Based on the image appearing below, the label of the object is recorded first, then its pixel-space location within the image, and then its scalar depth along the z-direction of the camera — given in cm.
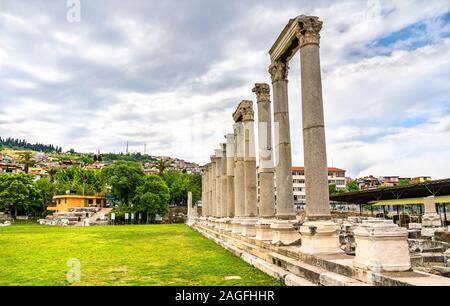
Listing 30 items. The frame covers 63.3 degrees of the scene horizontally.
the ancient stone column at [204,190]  5088
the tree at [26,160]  10762
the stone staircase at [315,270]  711
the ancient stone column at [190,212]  6302
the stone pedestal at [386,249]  761
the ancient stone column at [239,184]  2301
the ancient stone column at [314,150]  1115
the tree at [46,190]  8976
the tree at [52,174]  10742
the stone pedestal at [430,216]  2393
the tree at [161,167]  10031
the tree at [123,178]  7533
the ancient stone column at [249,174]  2055
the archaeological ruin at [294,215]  772
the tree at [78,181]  9702
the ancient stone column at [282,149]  1522
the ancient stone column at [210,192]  4326
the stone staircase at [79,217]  6850
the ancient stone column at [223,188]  3228
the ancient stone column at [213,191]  3875
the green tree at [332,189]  10400
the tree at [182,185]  9669
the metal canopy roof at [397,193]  2938
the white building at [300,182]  10462
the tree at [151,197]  7081
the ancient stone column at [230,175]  2833
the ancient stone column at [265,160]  1784
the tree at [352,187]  11893
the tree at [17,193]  7631
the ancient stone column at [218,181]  3507
